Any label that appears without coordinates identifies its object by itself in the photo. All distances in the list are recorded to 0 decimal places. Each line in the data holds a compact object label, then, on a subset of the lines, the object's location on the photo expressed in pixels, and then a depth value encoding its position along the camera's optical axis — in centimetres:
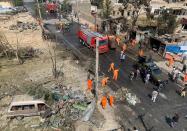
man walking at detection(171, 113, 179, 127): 2274
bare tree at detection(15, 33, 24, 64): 3615
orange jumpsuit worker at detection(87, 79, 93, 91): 2822
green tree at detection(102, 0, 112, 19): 5353
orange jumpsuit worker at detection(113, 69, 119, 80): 3078
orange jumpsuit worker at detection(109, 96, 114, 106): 2557
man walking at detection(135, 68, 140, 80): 3138
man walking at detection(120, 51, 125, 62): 3643
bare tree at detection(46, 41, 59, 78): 3275
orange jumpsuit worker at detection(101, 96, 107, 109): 2506
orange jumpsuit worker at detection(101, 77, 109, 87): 2940
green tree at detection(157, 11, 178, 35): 4569
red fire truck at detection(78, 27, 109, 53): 3862
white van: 2302
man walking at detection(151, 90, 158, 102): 2615
